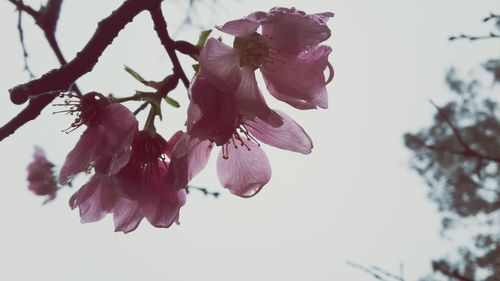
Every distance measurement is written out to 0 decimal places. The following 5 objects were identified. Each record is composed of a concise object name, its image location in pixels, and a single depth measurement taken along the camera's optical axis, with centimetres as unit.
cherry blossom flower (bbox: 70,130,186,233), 20
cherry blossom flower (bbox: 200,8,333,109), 20
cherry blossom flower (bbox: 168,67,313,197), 19
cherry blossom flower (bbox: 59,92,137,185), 19
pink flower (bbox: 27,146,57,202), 32
